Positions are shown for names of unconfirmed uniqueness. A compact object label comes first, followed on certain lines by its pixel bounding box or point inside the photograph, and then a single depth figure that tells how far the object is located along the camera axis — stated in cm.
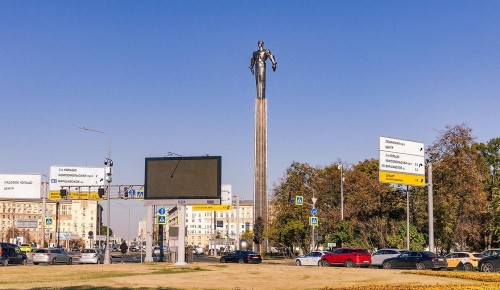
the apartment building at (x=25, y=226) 9749
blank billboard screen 4644
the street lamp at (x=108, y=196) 5397
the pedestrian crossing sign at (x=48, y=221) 8250
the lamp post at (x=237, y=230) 9144
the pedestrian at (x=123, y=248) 7318
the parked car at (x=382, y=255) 4941
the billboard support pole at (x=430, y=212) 5200
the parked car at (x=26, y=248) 9288
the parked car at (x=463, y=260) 4500
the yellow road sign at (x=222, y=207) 8933
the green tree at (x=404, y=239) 6631
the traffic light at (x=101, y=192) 6412
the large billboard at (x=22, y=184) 8000
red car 4909
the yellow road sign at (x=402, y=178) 5409
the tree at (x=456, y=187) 6600
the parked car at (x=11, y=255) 5356
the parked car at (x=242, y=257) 5659
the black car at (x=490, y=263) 3956
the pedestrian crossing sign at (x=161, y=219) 5169
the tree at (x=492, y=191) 7472
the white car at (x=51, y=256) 5669
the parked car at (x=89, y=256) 5897
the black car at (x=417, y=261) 4428
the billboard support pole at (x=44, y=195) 7844
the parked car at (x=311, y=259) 5250
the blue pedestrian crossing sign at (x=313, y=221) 6450
